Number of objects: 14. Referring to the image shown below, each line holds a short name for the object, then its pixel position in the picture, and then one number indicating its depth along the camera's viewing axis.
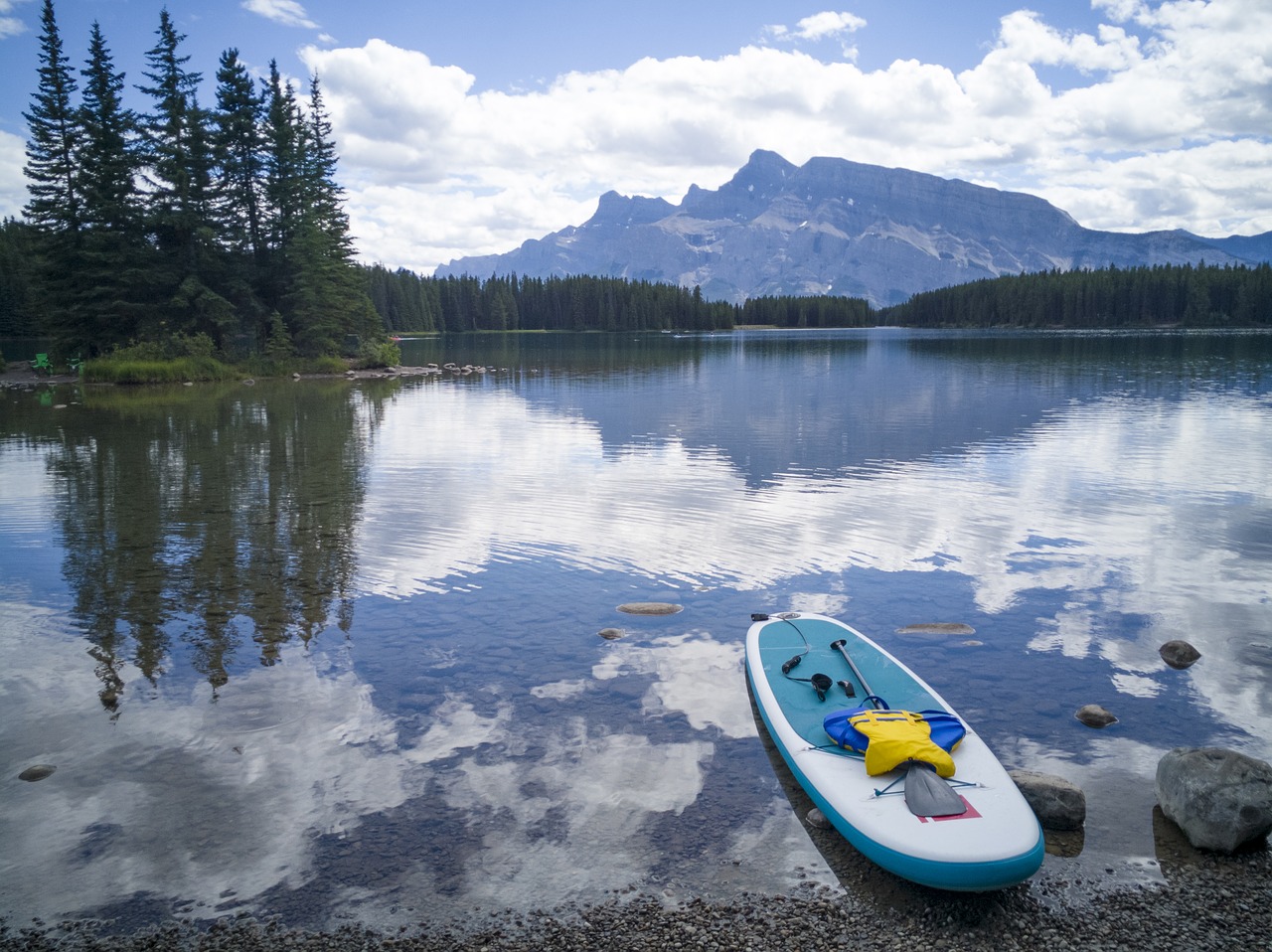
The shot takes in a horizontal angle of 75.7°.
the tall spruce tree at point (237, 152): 65.19
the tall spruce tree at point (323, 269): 67.38
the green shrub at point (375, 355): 77.00
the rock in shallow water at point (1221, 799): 8.33
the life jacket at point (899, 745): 8.84
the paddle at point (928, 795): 8.18
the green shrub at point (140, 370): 58.47
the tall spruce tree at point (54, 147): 59.16
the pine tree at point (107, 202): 59.22
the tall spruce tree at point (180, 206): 60.72
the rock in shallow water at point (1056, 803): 8.72
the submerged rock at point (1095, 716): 11.05
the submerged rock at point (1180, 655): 12.89
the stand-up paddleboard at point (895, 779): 7.60
